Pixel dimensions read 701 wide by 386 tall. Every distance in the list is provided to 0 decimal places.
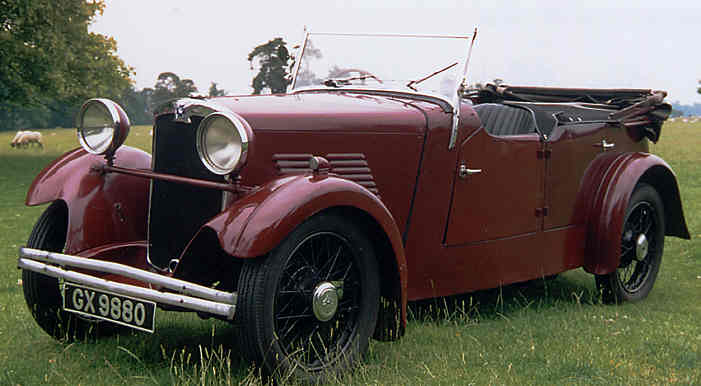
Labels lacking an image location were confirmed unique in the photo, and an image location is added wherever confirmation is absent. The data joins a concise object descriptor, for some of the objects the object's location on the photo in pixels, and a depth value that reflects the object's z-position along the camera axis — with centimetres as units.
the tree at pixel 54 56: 2145
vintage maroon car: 319
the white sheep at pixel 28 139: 3228
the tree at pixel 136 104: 4686
